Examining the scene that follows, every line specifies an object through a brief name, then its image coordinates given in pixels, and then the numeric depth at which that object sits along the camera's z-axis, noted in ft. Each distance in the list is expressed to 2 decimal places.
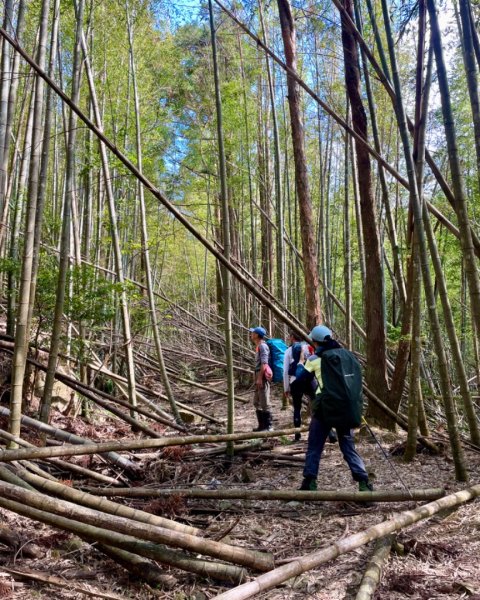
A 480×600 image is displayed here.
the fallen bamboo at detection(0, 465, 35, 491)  8.54
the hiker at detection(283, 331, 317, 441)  17.25
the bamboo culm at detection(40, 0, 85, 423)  13.61
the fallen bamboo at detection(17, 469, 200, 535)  7.85
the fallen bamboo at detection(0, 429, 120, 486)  11.87
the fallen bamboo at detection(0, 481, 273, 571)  7.32
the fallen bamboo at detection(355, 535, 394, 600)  6.49
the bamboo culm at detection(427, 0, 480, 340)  10.37
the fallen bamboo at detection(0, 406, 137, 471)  12.67
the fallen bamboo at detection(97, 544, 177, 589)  7.39
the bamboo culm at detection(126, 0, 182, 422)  19.74
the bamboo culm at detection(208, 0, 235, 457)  12.72
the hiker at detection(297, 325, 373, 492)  10.92
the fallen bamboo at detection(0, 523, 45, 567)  8.07
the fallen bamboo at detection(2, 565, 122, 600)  7.04
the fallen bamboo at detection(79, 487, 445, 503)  10.02
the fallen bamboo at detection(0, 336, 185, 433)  15.40
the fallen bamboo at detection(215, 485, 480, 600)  6.15
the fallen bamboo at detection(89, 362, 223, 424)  20.27
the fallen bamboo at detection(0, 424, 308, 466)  8.48
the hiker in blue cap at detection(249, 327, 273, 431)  18.35
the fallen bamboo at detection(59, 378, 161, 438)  15.20
